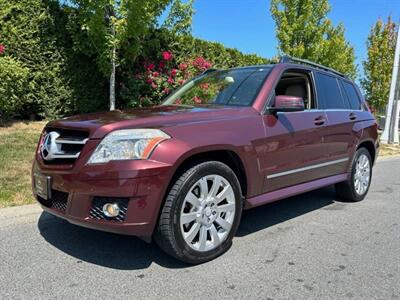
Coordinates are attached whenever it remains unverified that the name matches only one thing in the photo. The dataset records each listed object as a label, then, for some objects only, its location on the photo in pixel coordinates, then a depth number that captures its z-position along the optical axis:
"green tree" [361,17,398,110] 22.25
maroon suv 3.31
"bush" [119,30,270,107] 10.84
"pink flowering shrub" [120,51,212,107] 10.80
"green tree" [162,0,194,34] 10.01
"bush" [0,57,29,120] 8.70
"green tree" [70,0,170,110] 8.88
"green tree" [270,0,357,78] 14.52
